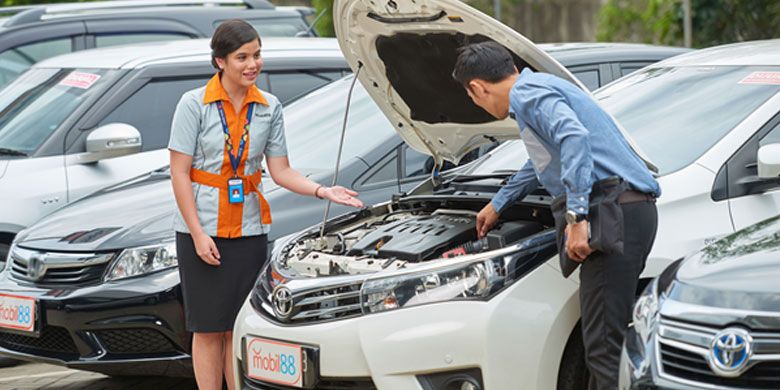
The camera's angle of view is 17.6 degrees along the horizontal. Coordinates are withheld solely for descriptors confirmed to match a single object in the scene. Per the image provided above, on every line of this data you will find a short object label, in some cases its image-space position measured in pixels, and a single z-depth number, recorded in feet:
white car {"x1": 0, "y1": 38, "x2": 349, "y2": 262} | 48.12
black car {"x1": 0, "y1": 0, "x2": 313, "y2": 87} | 60.79
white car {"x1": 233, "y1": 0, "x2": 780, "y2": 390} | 28.83
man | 28.27
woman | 34.19
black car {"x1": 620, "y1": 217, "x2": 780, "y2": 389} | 22.78
